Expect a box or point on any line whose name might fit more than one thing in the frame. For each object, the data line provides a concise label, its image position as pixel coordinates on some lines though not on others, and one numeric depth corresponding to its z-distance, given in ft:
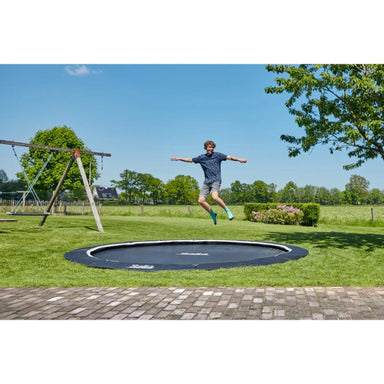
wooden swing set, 28.56
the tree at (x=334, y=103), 21.15
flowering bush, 44.68
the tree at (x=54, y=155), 52.75
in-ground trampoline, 15.75
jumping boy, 16.87
